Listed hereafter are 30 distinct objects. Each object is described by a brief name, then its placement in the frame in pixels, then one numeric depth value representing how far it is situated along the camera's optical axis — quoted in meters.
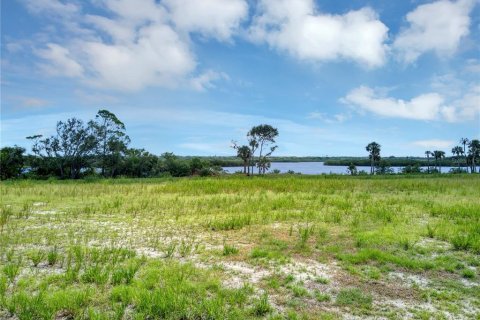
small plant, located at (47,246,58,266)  6.55
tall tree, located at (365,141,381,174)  77.69
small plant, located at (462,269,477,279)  6.21
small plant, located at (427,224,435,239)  9.17
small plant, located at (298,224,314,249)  8.23
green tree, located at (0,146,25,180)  42.03
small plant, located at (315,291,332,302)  5.15
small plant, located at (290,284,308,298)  5.32
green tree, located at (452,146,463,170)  92.14
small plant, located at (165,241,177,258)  7.26
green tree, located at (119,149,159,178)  48.91
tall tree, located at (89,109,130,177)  44.34
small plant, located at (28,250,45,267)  6.47
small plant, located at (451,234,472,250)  8.02
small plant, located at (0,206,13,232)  10.24
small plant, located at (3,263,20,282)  5.71
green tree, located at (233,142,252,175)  58.38
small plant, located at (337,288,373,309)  5.01
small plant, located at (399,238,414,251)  8.03
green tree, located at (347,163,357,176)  70.26
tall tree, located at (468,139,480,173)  83.75
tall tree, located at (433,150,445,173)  92.69
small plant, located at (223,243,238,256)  7.46
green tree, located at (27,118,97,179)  42.22
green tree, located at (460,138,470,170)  88.40
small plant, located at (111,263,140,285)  5.55
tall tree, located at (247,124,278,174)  57.25
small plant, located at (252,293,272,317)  4.63
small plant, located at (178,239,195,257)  7.45
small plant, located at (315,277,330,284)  5.85
